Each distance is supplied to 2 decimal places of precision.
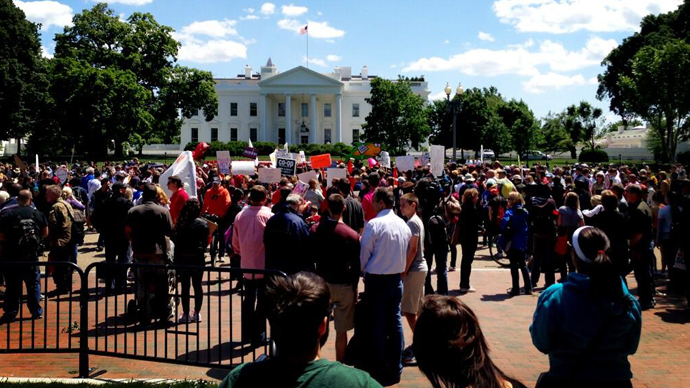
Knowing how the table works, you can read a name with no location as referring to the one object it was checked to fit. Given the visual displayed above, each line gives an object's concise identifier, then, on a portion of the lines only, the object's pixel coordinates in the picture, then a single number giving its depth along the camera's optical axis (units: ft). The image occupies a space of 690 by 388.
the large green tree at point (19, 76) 169.58
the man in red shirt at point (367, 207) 39.73
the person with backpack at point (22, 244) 28.53
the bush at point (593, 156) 200.23
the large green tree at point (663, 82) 135.44
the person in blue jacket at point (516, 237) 34.30
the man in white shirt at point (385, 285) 20.79
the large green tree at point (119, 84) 177.78
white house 306.96
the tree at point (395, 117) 231.71
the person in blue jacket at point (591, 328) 11.68
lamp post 86.58
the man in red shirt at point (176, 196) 35.42
